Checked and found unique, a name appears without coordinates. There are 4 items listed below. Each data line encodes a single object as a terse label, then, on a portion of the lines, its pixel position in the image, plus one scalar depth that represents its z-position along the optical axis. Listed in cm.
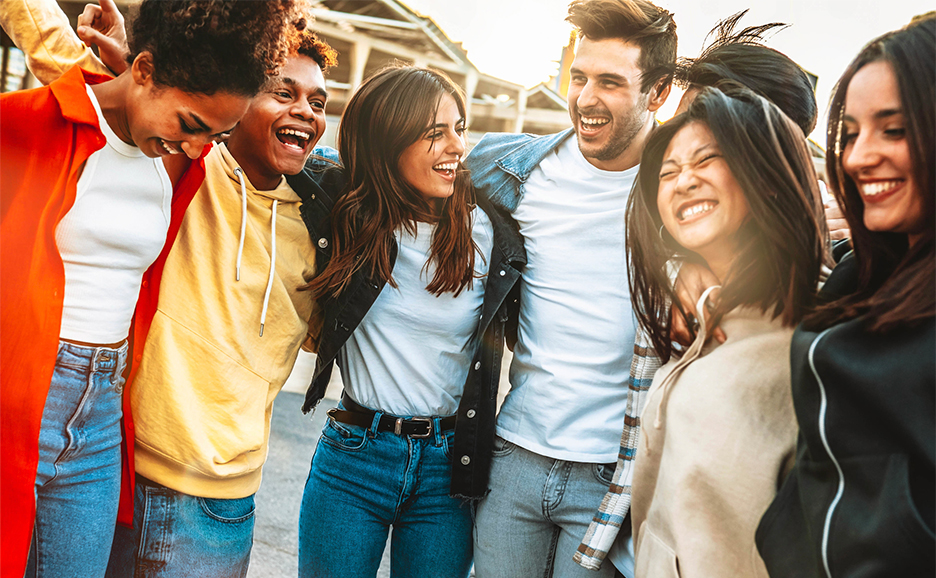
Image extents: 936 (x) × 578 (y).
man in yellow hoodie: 190
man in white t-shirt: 213
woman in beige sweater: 142
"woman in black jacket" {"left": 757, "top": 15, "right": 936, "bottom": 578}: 105
